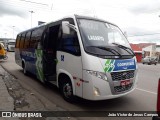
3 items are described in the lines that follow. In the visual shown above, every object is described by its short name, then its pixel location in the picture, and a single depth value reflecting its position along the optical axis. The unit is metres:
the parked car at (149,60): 25.18
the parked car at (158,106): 2.19
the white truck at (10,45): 26.99
